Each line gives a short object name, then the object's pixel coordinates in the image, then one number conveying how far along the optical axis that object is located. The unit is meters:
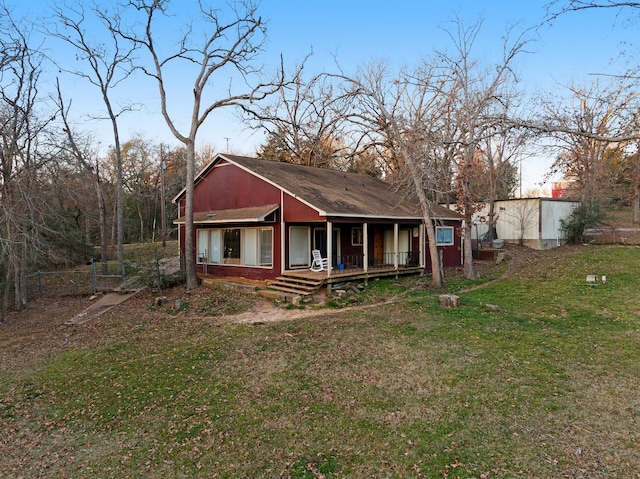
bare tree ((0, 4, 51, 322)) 12.99
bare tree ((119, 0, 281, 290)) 16.17
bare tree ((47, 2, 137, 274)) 18.84
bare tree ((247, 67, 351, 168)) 30.20
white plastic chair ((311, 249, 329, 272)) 15.75
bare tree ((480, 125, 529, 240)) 26.20
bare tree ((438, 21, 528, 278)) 15.39
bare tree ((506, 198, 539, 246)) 24.49
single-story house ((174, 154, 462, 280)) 15.21
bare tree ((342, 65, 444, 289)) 14.63
